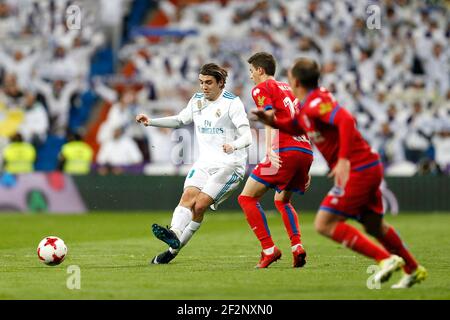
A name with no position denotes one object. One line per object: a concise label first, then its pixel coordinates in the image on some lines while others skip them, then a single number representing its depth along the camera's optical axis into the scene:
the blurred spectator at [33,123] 25.66
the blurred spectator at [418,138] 23.70
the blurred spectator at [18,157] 24.19
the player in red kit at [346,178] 8.77
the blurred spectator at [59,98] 26.47
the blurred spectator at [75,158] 24.17
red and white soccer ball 11.02
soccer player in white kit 11.49
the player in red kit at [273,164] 11.24
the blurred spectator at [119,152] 24.14
